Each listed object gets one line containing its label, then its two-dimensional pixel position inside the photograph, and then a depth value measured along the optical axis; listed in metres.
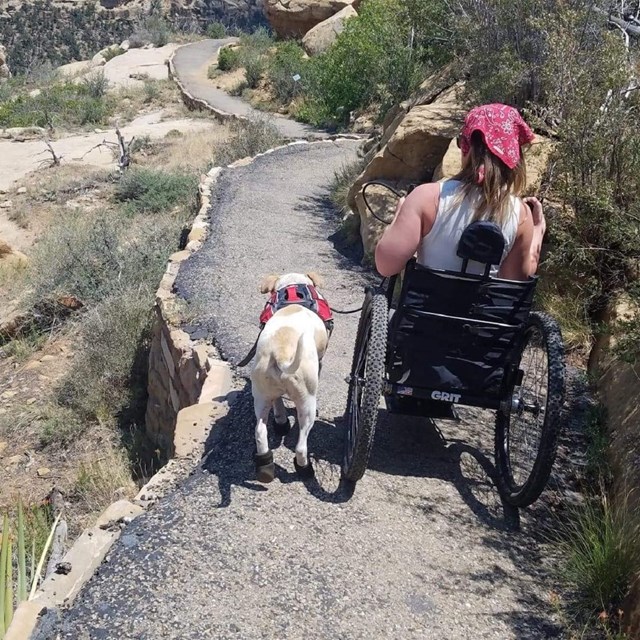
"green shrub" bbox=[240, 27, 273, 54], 30.88
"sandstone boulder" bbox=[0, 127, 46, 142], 23.00
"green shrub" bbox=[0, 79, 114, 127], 24.88
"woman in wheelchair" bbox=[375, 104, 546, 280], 3.33
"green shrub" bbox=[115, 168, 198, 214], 13.27
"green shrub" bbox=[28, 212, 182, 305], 8.89
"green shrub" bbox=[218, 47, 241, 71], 29.84
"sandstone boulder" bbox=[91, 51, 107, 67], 39.30
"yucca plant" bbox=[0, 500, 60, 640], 3.23
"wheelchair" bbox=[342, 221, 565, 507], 3.42
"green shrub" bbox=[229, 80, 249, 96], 26.12
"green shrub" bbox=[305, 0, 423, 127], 13.73
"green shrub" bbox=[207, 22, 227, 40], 47.59
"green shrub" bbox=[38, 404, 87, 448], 6.86
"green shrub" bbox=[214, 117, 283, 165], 14.47
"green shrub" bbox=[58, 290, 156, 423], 7.21
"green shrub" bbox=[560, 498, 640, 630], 3.04
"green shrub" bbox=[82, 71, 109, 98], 28.16
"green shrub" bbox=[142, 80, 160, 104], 27.75
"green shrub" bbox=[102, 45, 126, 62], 41.11
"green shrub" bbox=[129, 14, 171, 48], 43.19
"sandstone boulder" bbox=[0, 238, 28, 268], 11.70
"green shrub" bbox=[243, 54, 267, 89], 26.17
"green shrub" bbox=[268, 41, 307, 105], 23.11
